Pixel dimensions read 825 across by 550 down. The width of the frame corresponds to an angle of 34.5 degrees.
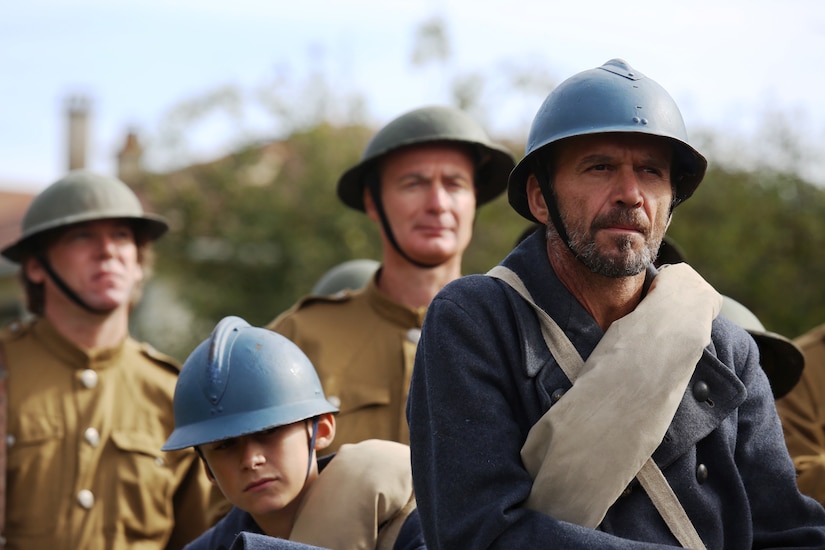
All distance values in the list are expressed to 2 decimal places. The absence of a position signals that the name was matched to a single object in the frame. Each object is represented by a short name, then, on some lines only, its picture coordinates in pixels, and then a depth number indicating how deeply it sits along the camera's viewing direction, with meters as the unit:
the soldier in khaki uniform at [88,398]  6.82
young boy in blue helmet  4.41
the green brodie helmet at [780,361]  5.62
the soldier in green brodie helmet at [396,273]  6.38
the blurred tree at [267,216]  25.53
